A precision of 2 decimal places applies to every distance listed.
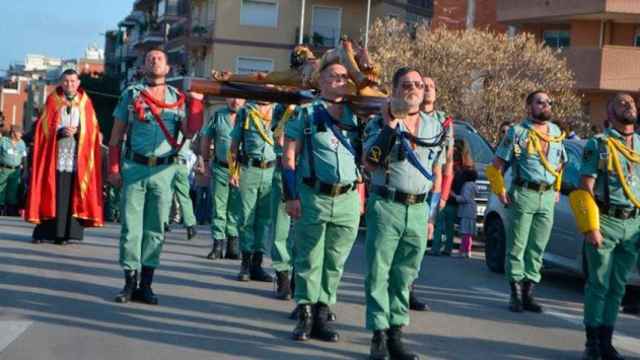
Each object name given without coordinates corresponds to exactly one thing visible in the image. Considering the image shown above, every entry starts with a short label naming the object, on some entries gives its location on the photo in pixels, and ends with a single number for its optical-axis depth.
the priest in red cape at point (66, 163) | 14.57
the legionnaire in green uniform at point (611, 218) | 9.07
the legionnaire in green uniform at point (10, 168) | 26.00
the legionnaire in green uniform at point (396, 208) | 8.39
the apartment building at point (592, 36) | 38.28
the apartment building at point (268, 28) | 60.53
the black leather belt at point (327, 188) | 8.95
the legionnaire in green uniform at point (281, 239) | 11.20
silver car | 13.51
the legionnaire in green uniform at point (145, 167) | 10.33
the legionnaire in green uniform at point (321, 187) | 8.95
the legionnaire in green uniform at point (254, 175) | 12.48
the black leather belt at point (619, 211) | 9.09
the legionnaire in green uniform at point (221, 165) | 14.01
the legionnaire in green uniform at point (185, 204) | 16.42
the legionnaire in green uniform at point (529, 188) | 11.60
